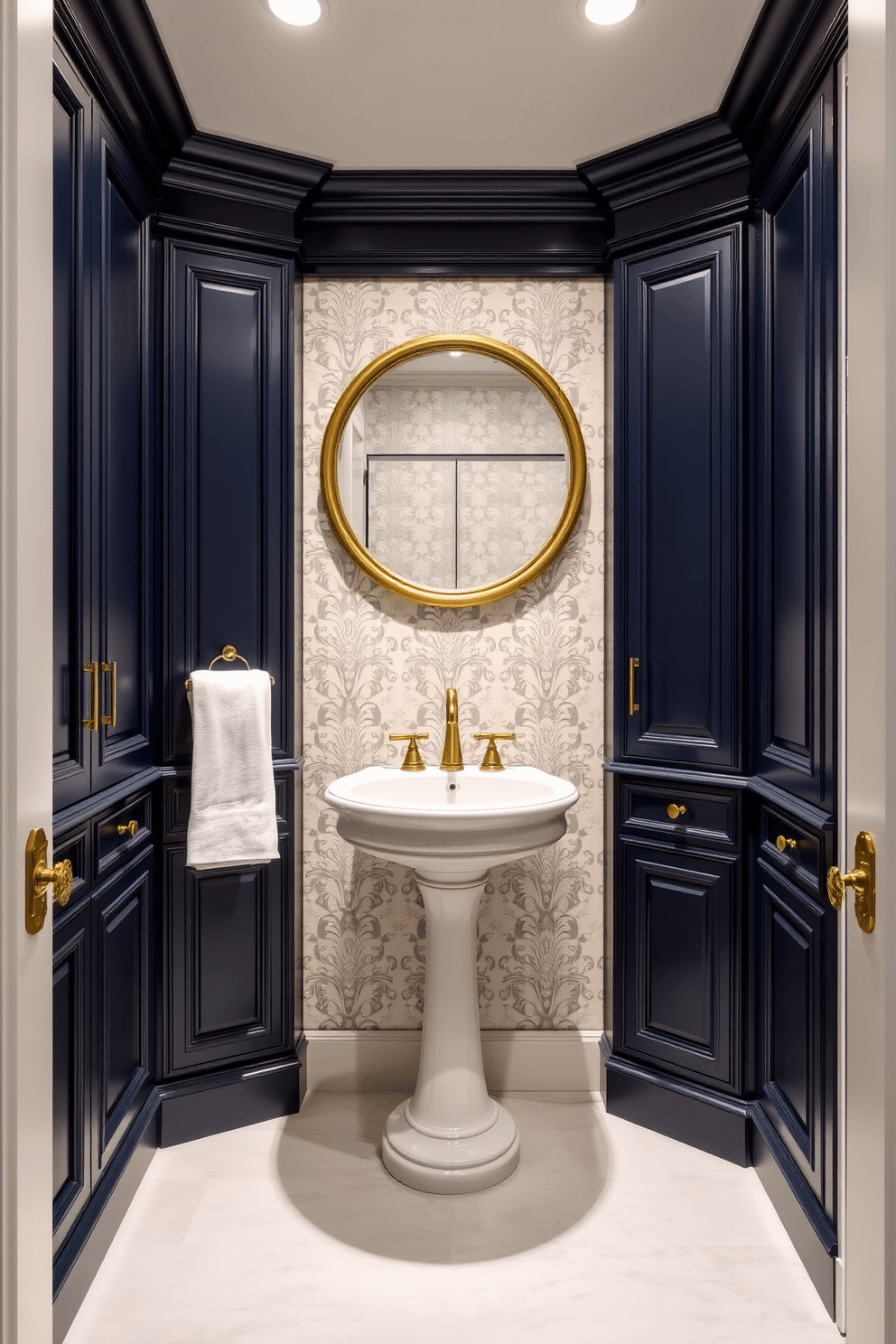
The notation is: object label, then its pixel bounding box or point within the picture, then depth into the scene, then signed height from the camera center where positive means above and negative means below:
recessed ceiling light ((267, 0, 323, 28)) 1.65 +1.30
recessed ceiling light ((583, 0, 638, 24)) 1.65 +1.30
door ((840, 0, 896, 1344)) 0.84 +0.05
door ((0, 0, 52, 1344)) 0.83 +0.06
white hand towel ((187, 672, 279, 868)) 2.05 -0.24
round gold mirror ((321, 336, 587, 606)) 2.33 +0.56
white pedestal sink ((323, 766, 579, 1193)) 1.78 -0.57
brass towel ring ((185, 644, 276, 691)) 2.15 +0.06
